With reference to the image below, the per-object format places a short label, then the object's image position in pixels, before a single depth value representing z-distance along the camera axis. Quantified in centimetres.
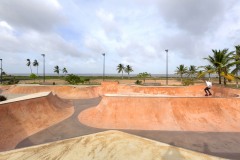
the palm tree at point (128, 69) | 5222
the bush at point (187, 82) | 2537
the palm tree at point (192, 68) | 4289
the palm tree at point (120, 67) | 5311
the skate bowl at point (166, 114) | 800
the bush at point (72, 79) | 2830
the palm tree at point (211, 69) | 1497
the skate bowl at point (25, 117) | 653
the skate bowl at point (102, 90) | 1593
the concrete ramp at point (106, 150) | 362
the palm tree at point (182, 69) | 3957
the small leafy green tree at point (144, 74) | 3854
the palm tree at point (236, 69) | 1658
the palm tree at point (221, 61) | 1516
